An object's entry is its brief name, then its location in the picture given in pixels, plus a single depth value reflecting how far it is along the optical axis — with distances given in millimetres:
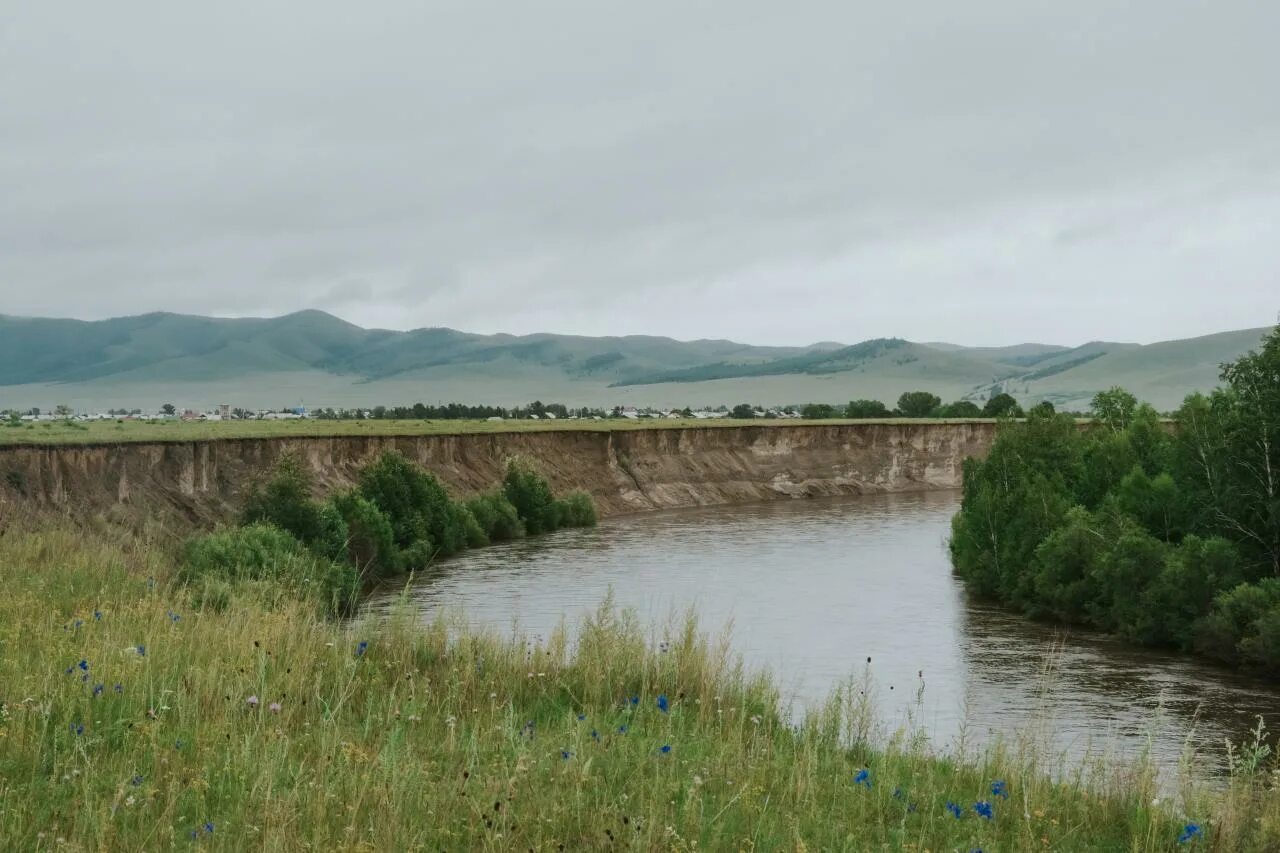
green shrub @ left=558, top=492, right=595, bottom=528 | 74562
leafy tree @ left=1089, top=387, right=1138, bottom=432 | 75812
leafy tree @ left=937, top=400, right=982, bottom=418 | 178000
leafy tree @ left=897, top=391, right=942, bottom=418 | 195000
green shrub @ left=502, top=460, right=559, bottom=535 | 71250
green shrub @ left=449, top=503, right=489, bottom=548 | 62062
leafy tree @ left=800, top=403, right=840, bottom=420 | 190125
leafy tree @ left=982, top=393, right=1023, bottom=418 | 152500
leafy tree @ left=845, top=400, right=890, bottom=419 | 183625
